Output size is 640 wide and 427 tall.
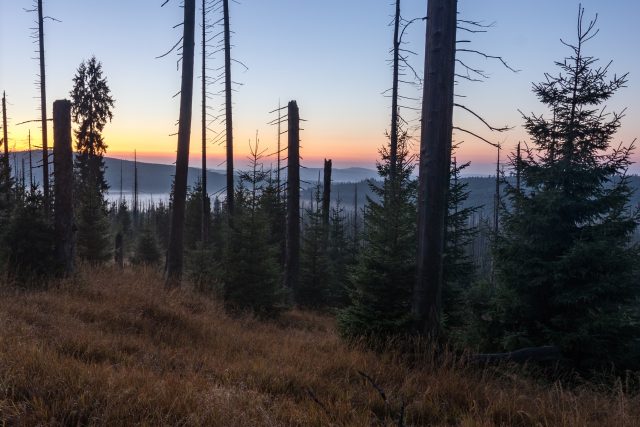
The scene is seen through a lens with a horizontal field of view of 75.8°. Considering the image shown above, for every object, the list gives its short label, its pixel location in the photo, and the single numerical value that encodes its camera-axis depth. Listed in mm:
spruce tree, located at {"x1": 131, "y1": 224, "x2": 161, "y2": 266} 26859
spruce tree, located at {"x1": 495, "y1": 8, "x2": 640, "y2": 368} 7027
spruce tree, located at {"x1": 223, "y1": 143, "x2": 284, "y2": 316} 11461
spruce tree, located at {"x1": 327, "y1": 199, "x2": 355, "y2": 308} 20369
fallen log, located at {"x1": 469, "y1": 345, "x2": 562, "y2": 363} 5858
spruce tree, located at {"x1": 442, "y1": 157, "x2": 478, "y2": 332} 11586
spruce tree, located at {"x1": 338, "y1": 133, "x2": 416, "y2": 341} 7070
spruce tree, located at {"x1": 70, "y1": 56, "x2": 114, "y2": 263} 29391
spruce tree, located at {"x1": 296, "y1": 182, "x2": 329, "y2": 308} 20562
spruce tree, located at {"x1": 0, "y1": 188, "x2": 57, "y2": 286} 8977
